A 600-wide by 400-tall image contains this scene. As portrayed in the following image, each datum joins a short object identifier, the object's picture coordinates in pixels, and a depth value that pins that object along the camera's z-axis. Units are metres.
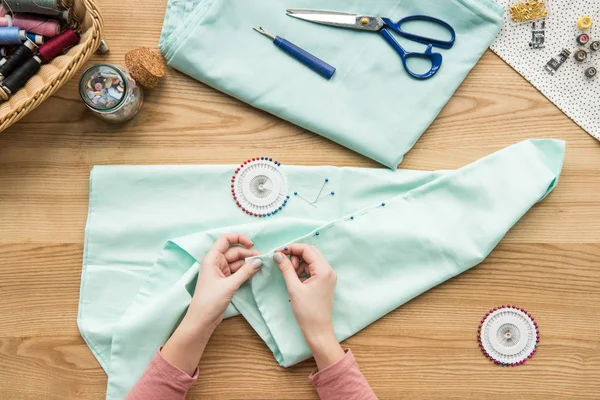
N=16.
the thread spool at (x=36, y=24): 0.91
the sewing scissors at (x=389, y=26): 0.96
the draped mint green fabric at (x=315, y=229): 0.96
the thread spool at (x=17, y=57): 0.90
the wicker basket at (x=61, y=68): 0.86
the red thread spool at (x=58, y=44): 0.91
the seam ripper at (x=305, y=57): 0.96
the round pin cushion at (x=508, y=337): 0.97
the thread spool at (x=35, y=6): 0.88
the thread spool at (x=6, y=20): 0.90
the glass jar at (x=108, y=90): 0.91
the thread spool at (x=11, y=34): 0.89
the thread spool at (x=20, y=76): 0.90
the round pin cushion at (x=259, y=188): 0.98
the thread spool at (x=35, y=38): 0.90
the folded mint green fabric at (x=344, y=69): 0.97
